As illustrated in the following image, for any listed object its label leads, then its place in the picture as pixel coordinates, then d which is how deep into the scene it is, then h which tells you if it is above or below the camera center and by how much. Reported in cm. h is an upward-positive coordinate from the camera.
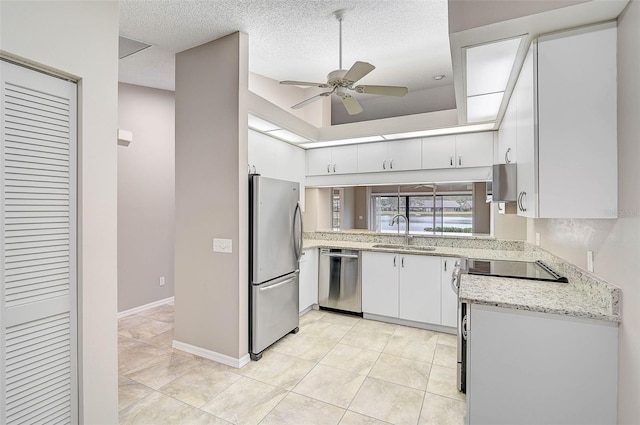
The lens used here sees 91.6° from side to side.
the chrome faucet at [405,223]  412 -14
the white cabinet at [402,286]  349 -86
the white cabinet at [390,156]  398 +75
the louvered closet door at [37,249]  140 -18
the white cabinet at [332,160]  434 +74
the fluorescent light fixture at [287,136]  373 +96
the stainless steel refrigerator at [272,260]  286 -47
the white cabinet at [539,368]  150 -79
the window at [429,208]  390 +5
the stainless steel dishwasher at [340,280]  390 -88
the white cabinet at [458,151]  361 +74
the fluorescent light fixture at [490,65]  175 +93
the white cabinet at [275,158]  356 +68
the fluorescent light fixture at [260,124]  321 +96
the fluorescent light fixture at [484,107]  249 +93
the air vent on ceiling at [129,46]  287 +158
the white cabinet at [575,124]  151 +44
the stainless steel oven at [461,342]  226 -96
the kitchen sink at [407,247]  384 -45
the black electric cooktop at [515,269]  217 -45
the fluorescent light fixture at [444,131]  345 +96
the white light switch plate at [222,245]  279 -30
